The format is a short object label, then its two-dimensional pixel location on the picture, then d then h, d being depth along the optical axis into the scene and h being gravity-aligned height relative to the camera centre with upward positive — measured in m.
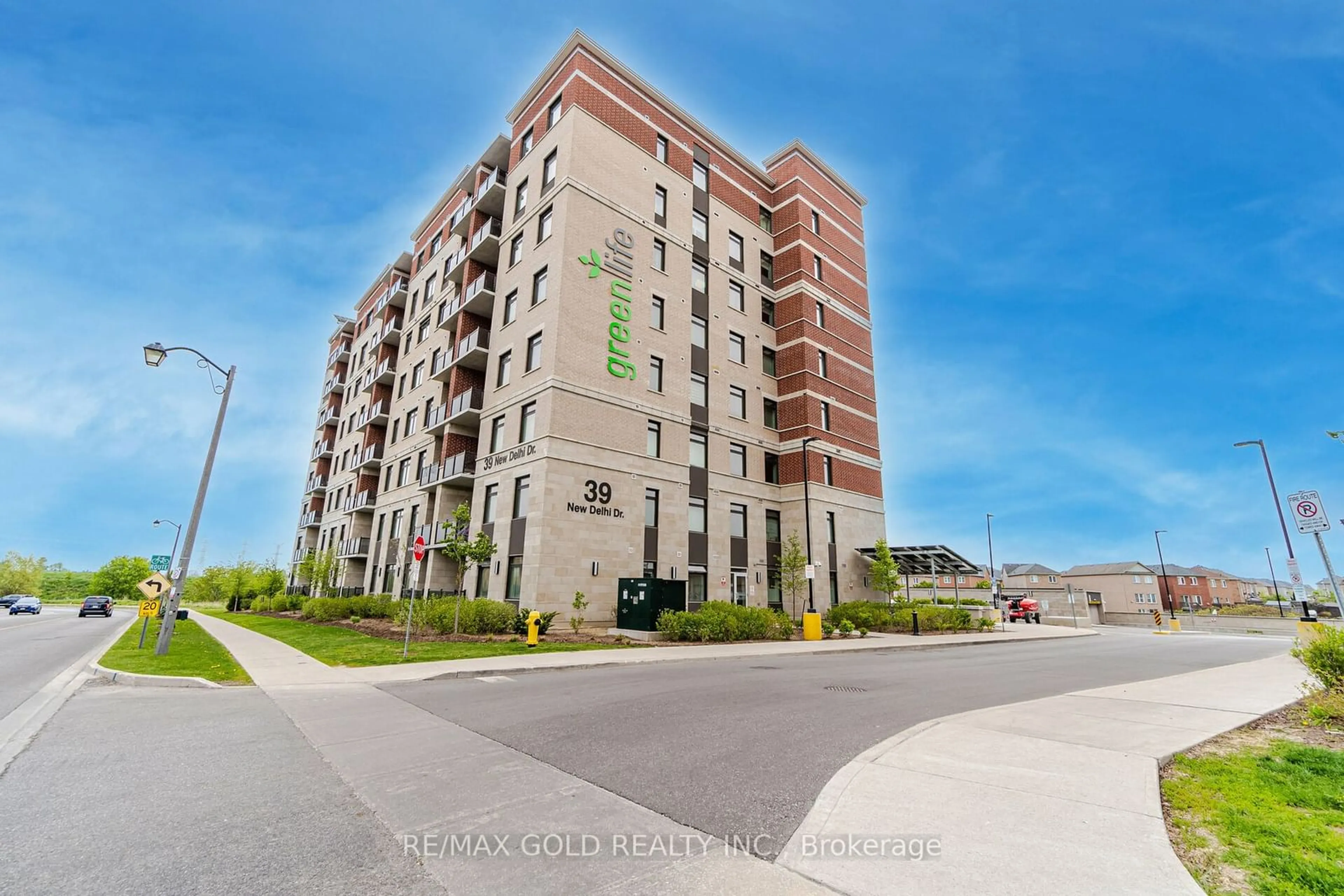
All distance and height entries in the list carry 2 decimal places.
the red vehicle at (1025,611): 47.59 -0.37
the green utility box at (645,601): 20.83 +0.05
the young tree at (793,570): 30.73 +1.67
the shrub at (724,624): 20.53 -0.73
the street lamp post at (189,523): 14.41 +1.91
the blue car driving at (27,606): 45.16 -0.71
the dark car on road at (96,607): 44.31 -0.70
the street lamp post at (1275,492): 25.83 +5.23
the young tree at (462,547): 21.19 +1.84
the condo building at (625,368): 25.38 +11.82
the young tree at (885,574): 31.91 +1.58
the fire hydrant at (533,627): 17.17 -0.72
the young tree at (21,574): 88.75 +3.29
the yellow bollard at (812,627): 23.17 -0.86
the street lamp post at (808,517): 25.52 +3.80
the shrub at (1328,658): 8.20 -0.66
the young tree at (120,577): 99.75 +3.25
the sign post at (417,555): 14.41 +1.06
